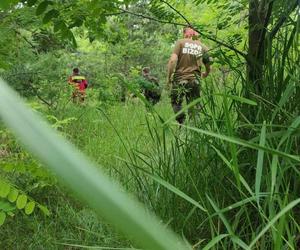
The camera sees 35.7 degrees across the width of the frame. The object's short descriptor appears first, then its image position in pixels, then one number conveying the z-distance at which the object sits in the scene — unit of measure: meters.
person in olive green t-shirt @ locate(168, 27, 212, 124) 6.59
